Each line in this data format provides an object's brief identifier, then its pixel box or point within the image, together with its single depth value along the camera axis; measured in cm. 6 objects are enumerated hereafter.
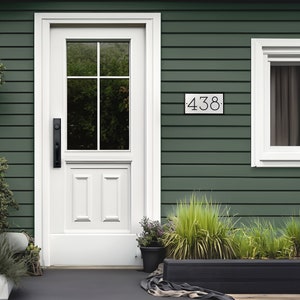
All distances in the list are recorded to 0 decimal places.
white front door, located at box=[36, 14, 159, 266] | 608
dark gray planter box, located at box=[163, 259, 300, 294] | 507
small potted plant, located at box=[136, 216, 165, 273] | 577
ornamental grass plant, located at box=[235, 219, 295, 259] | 526
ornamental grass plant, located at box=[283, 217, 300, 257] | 538
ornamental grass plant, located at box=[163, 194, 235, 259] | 528
